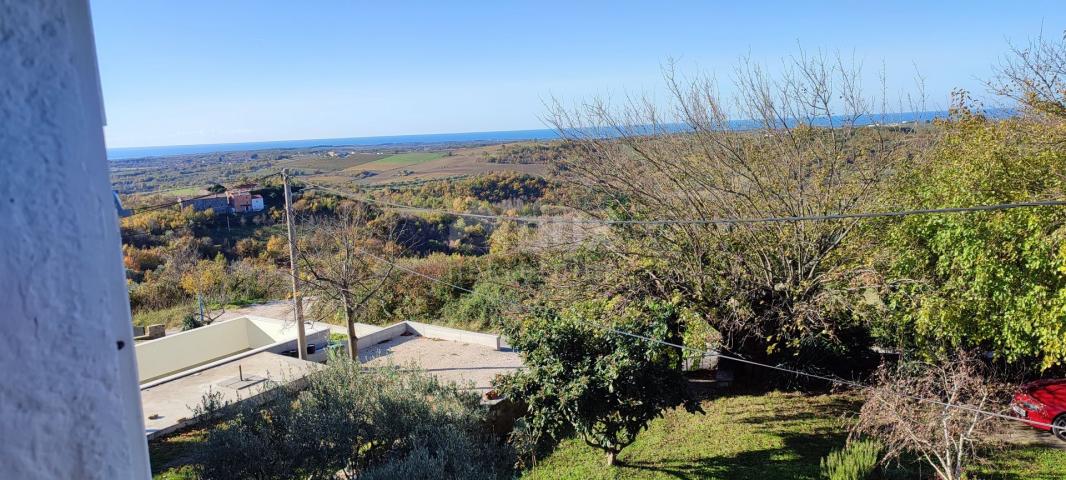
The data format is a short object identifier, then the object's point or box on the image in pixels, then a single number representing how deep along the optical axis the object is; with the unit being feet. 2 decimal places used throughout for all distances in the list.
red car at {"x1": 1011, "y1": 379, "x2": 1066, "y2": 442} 30.42
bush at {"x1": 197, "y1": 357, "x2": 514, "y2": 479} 20.34
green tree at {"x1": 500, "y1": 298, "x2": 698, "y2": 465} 26.03
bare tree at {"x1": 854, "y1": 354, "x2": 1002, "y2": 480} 24.38
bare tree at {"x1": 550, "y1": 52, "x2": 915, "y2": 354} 35.96
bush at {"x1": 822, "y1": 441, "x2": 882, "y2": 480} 25.07
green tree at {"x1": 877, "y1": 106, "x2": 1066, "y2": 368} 28.22
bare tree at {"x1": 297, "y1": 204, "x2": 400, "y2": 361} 42.27
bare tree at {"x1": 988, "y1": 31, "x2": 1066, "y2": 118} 31.30
